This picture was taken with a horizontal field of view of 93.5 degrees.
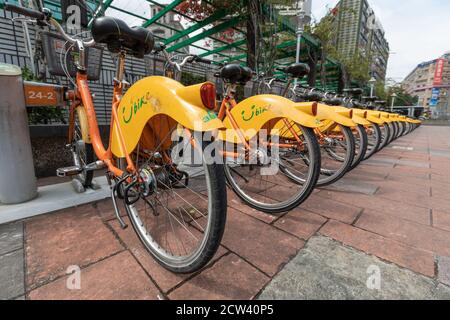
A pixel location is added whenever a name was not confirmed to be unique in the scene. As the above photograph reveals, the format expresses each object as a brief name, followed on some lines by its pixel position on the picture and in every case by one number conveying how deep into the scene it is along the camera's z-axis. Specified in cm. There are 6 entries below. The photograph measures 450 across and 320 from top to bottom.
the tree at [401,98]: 3944
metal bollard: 165
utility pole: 563
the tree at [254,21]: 506
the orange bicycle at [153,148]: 92
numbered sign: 181
